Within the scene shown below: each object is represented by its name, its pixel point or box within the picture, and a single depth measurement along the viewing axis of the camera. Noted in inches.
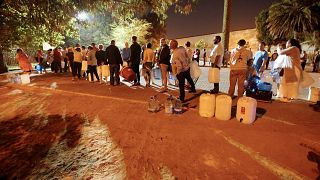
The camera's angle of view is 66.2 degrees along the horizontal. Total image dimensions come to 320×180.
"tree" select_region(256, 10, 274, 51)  1622.8
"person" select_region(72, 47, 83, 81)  474.3
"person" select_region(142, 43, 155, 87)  400.2
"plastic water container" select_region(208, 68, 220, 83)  338.6
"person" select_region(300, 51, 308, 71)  740.6
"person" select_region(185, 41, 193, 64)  385.1
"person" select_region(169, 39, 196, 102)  296.4
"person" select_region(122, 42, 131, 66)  478.3
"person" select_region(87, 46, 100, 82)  445.3
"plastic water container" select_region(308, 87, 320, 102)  322.3
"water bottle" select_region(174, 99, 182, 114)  274.3
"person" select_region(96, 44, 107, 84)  438.3
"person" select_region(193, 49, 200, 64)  728.3
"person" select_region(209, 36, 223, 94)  321.1
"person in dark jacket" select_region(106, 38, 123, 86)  397.7
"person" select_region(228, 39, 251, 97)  288.4
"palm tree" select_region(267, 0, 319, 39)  930.1
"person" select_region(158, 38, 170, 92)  349.1
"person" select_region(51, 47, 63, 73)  645.9
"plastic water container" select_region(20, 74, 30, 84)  485.7
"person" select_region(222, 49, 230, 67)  796.0
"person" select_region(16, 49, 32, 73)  530.6
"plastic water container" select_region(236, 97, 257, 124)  236.1
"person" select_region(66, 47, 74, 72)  521.0
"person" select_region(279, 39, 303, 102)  292.0
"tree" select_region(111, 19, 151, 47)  1453.0
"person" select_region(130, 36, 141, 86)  389.1
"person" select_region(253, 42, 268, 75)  342.6
